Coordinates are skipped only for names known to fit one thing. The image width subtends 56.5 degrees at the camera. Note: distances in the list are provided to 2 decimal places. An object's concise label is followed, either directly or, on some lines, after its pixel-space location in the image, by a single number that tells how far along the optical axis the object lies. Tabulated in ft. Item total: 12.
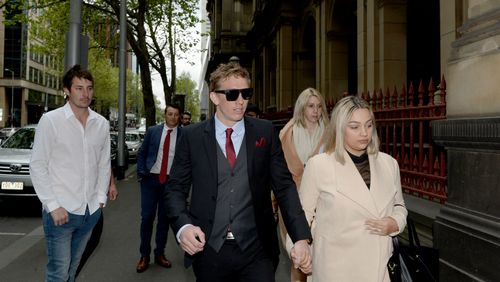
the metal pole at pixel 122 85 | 56.29
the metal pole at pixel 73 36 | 24.63
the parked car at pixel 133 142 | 85.51
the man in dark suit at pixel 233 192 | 8.87
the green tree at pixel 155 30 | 71.87
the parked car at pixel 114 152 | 59.16
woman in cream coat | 9.20
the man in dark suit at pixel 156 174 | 19.52
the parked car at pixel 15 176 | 30.19
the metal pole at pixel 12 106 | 212.17
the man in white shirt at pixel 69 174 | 11.62
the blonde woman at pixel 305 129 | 15.70
